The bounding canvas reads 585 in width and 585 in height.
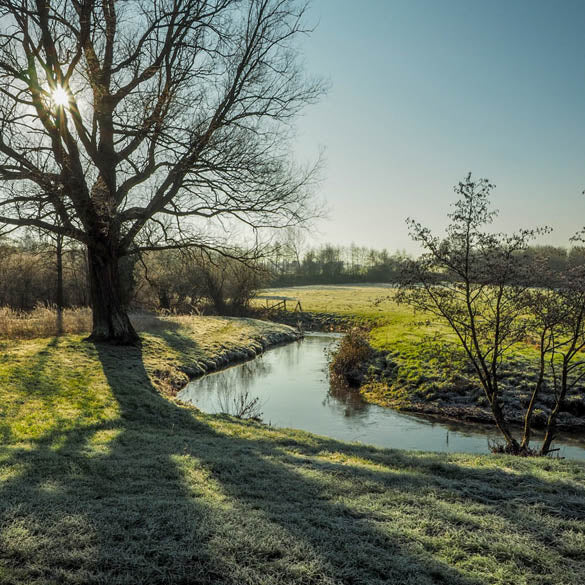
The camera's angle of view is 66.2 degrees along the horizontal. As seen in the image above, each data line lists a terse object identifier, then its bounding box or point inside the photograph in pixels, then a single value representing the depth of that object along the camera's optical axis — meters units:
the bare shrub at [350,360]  18.33
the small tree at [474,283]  9.06
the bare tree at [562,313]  8.46
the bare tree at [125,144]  10.14
